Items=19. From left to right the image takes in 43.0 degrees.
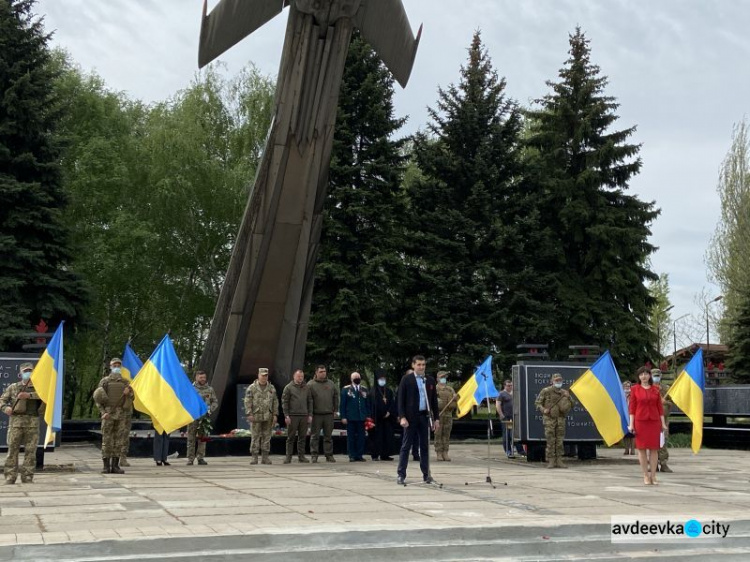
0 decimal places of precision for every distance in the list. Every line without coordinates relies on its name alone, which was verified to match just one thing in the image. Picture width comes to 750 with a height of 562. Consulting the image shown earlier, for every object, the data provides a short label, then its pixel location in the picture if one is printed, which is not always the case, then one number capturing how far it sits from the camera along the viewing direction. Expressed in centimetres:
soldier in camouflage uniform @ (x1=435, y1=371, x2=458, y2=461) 1802
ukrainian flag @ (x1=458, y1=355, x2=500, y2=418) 1777
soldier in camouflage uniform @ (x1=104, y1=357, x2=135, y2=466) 1499
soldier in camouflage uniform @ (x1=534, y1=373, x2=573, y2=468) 1608
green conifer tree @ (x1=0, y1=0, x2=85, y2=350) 2641
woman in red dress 1297
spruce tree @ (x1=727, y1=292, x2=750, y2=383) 3084
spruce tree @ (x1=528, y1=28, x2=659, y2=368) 3194
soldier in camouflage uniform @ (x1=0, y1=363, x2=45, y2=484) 1268
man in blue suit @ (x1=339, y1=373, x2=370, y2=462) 1762
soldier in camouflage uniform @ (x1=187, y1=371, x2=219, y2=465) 1658
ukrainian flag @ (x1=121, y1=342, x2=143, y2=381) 1828
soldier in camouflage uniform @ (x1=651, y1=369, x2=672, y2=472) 1599
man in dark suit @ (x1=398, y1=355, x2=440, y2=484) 1210
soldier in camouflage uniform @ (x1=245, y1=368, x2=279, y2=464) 1642
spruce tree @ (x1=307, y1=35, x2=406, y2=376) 2969
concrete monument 2055
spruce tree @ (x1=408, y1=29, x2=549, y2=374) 3025
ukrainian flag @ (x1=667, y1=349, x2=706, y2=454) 1475
